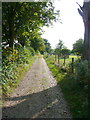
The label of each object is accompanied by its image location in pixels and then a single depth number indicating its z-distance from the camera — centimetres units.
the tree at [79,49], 1553
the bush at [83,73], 568
